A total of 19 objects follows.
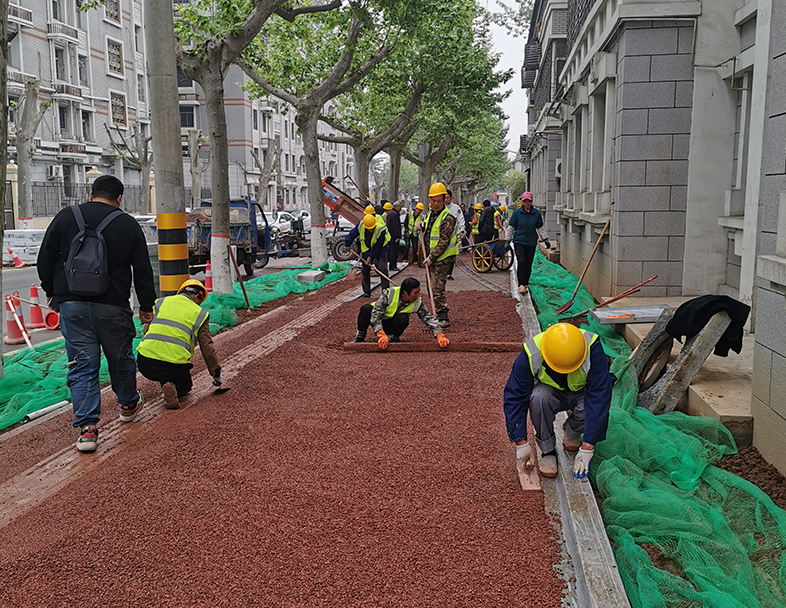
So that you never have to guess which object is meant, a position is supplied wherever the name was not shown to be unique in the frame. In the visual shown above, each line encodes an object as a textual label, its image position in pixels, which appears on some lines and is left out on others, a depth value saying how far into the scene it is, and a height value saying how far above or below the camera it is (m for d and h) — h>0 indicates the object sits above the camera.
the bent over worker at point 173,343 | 6.12 -1.21
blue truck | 17.77 -0.97
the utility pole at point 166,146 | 9.09 +0.60
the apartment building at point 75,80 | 38.62 +6.54
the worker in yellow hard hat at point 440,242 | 9.83 -0.65
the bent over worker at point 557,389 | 4.11 -1.13
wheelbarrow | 17.70 -1.49
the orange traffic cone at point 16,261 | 22.61 -1.93
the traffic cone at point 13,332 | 9.88 -1.80
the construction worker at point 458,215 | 13.96 -0.45
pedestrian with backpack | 5.21 -0.59
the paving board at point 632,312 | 7.39 -1.23
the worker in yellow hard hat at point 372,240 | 12.67 -0.79
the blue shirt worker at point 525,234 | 12.22 -0.68
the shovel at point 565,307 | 10.65 -1.62
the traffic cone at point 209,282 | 13.19 -1.54
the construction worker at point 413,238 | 15.56 -1.14
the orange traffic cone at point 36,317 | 11.49 -1.85
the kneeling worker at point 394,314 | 8.15 -1.34
